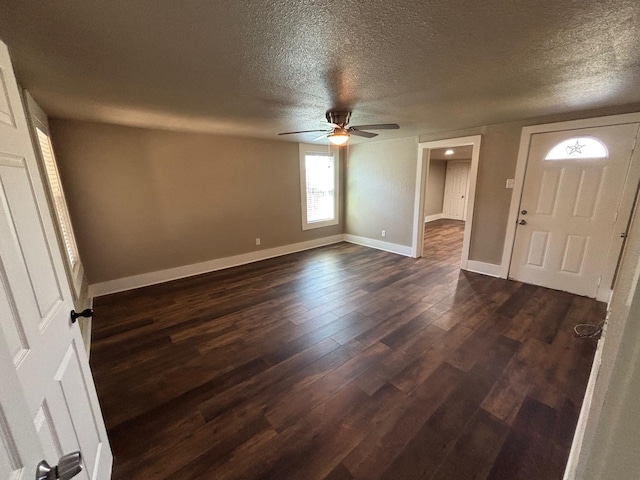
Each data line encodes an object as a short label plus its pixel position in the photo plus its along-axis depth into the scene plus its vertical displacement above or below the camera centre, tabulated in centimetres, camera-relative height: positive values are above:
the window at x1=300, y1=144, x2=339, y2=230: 523 -6
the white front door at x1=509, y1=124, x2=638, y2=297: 287 -33
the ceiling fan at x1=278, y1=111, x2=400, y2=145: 269 +56
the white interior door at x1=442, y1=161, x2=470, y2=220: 811 -32
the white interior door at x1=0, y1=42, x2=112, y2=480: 56 -44
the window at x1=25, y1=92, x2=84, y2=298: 216 -5
